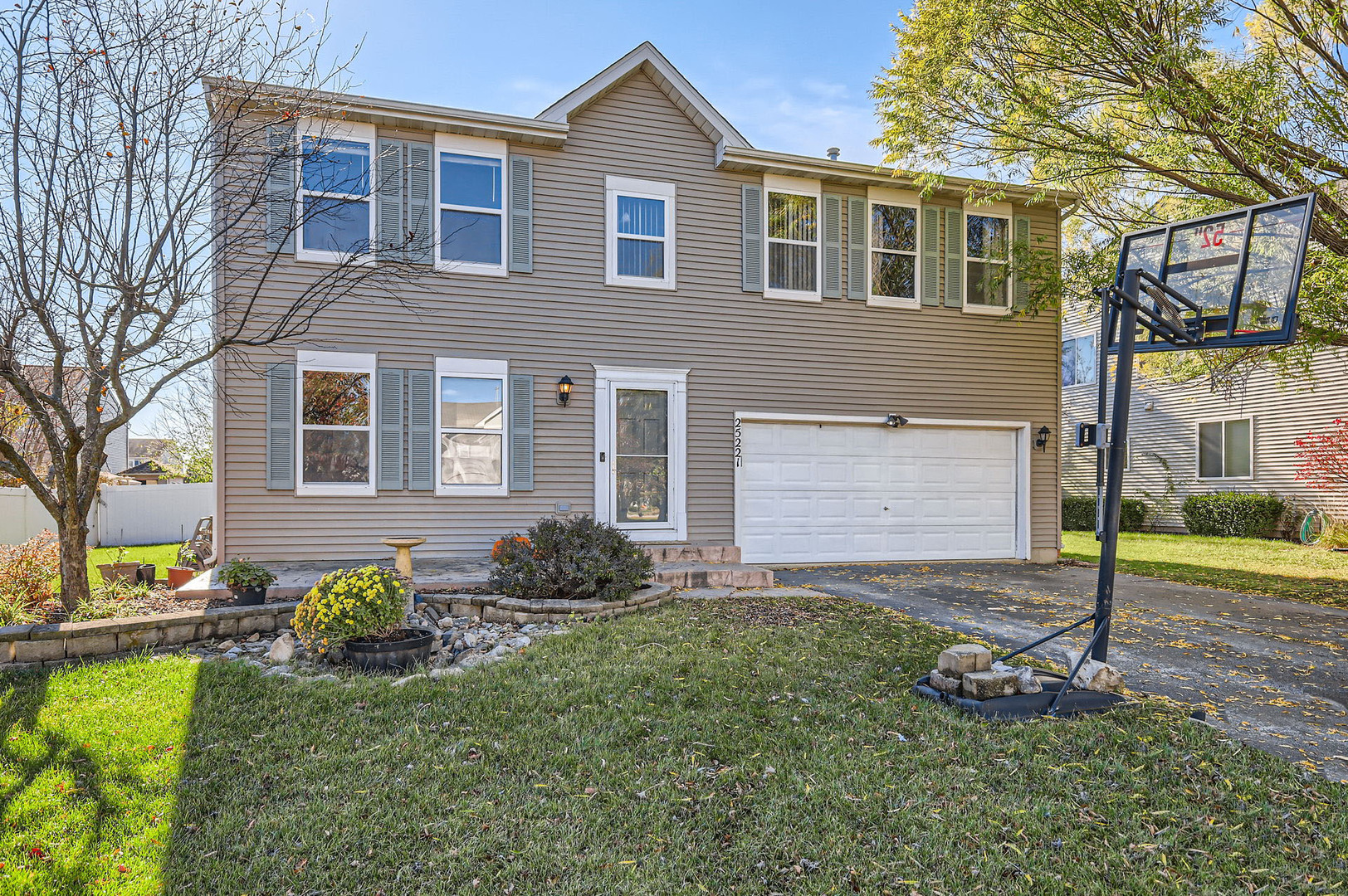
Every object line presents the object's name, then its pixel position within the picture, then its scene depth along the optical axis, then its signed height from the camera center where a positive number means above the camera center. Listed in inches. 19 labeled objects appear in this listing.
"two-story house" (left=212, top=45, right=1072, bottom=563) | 335.9 +52.0
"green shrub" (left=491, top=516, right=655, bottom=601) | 256.4 -36.6
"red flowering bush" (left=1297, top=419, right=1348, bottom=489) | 511.2 +1.6
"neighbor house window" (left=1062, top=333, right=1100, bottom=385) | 735.1 +101.2
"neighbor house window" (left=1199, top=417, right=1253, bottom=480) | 613.6 +9.6
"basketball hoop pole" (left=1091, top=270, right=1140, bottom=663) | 173.3 +0.1
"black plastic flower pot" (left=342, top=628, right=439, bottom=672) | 191.3 -50.4
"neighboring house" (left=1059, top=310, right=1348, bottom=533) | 560.1 +26.7
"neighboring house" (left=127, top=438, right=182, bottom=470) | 764.6 +9.1
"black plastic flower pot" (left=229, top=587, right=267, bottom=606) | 239.8 -44.2
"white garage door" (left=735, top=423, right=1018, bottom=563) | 397.4 -18.4
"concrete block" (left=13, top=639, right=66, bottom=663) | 190.5 -49.5
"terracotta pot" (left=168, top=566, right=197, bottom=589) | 299.3 -47.2
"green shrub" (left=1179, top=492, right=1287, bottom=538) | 581.3 -43.2
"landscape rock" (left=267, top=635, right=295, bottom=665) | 199.9 -51.9
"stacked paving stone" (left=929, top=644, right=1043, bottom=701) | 164.1 -48.4
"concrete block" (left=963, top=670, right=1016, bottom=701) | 163.6 -49.6
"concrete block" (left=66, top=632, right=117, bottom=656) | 196.2 -49.5
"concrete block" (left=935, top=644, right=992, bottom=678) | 167.2 -45.1
